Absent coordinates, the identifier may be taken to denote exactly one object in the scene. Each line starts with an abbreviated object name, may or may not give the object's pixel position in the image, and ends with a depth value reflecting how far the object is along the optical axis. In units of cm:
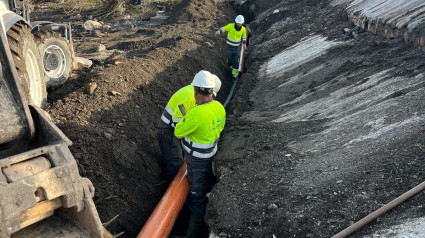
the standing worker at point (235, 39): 1234
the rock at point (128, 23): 1938
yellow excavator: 300
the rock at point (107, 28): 1793
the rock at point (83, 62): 982
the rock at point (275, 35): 1448
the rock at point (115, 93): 766
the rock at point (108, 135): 638
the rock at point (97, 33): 1644
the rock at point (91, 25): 1772
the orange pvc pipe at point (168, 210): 497
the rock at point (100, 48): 1283
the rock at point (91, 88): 731
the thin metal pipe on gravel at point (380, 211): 387
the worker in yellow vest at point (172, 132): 605
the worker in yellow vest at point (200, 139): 546
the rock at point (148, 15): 2030
